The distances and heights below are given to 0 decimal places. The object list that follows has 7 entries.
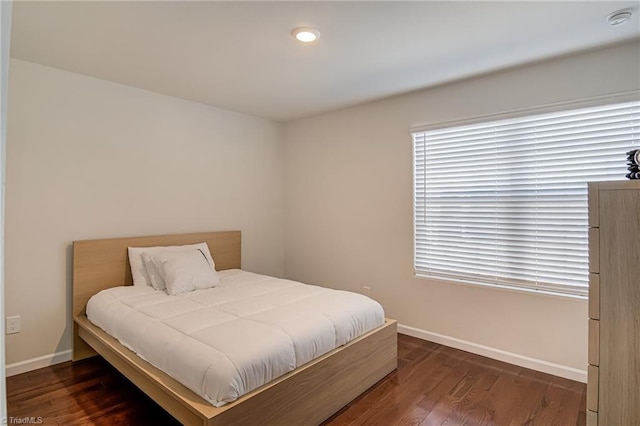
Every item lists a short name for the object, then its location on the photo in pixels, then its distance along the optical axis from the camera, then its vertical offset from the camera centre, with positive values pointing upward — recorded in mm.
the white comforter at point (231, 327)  1724 -669
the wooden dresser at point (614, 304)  1704 -451
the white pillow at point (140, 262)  3090 -393
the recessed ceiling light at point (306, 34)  2186 +1176
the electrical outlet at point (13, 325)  2660 -809
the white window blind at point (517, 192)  2525 +196
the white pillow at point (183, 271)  2900 -464
